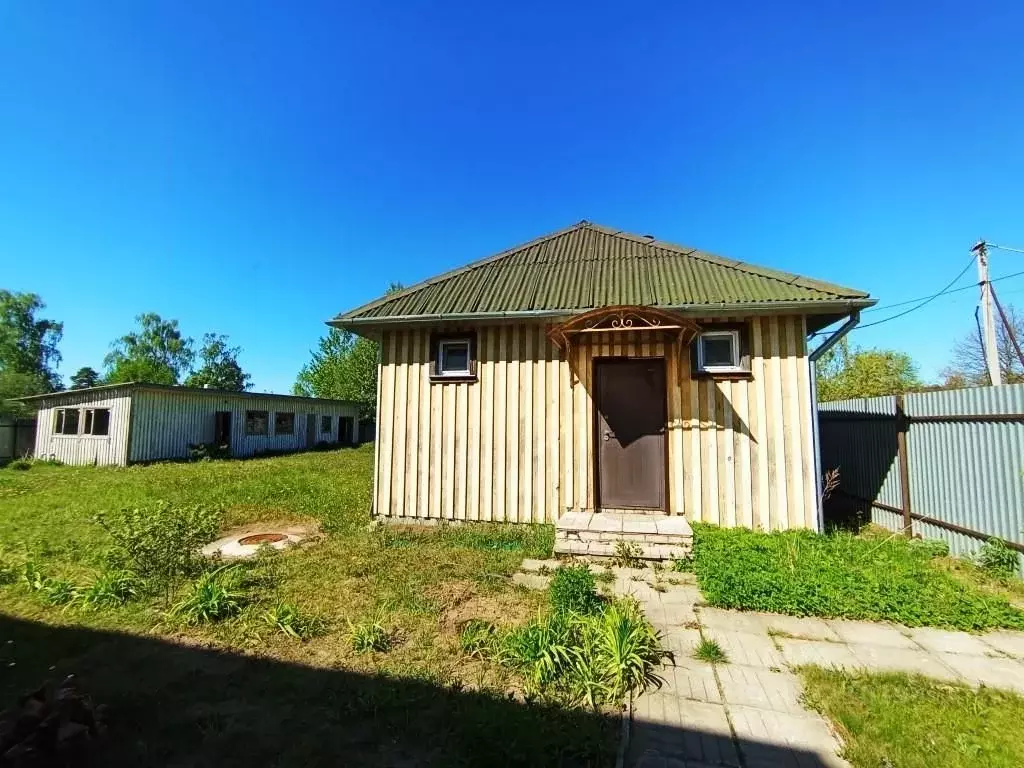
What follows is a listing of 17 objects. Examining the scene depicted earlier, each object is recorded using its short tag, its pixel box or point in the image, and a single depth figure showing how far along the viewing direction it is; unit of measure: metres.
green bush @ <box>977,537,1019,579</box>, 4.16
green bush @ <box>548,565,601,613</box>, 3.43
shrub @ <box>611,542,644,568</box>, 4.86
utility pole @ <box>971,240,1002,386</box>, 10.21
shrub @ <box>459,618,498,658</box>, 2.96
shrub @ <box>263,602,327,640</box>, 3.29
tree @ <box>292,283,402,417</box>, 29.78
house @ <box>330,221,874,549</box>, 5.59
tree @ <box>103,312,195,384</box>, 40.38
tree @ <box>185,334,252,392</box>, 44.50
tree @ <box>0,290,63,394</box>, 35.62
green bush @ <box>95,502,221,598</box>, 4.07
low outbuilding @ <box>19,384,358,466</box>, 15.68
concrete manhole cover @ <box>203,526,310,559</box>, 5.33
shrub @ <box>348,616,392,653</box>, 3.05
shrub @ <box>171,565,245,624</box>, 3.54
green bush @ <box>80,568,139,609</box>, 3.84
